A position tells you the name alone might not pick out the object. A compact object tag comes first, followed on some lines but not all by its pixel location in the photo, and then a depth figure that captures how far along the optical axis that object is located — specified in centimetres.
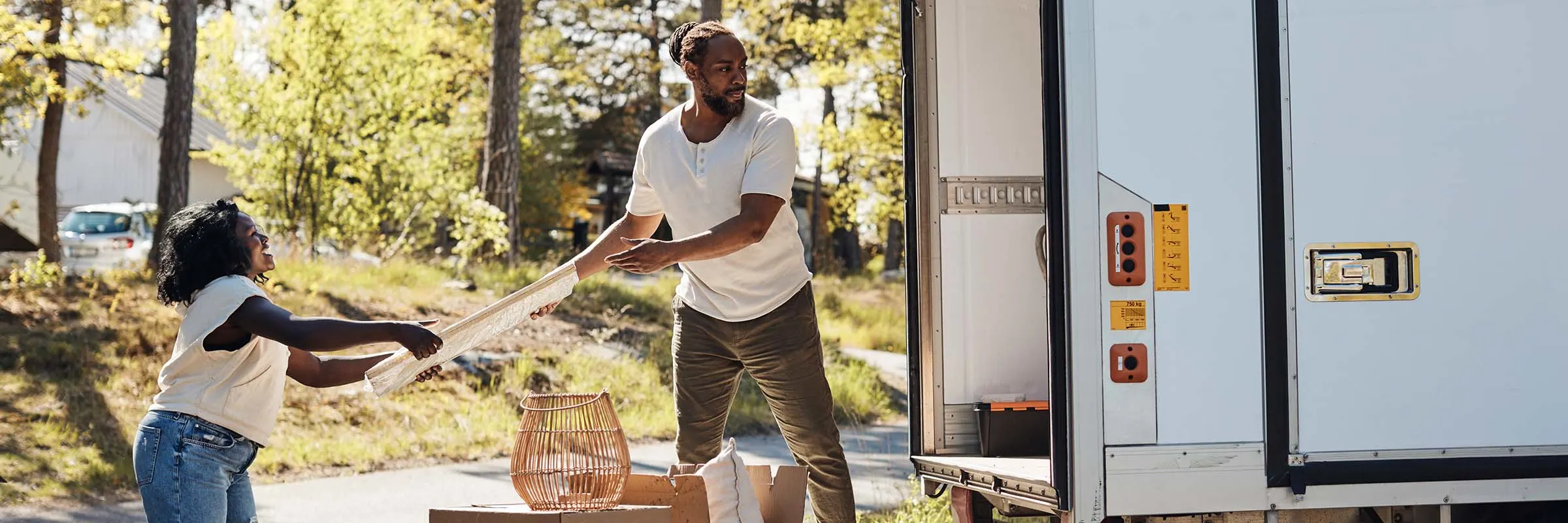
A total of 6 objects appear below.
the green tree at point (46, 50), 1002
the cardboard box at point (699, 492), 386
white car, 2266
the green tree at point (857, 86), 1438
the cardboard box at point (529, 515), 358
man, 427
